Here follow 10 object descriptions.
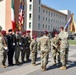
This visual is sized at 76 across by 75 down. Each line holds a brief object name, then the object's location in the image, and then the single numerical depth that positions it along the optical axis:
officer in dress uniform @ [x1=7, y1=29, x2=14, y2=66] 5.79
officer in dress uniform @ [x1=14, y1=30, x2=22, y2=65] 5.89
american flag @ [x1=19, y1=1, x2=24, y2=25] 8.55
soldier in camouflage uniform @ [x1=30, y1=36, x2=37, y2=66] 5.83
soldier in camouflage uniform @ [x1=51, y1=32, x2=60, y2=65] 5.79
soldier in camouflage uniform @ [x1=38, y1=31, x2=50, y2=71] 5.20
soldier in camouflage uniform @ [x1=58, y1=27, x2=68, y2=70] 5.43
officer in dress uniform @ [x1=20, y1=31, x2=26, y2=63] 6.15
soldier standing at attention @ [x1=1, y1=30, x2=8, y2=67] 5.48
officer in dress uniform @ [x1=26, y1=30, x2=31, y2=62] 6.30
